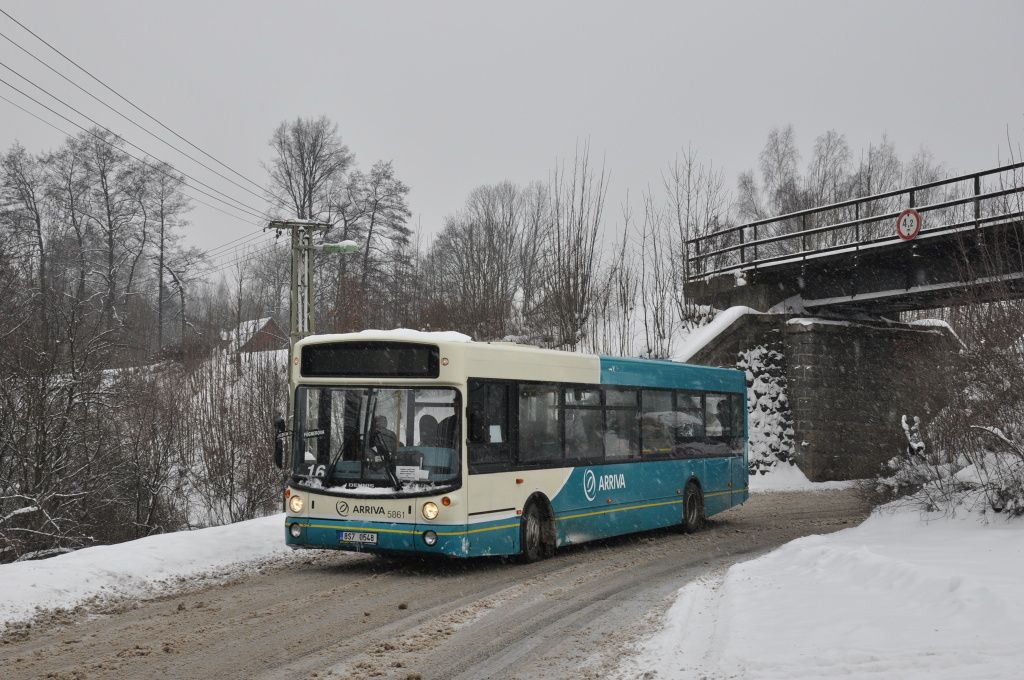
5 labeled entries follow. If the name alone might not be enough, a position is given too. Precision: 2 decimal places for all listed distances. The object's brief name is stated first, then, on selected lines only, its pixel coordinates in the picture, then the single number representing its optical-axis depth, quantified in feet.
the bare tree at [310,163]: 174.40
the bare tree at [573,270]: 91.09
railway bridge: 78.23
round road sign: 73.20
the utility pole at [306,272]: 69.05
